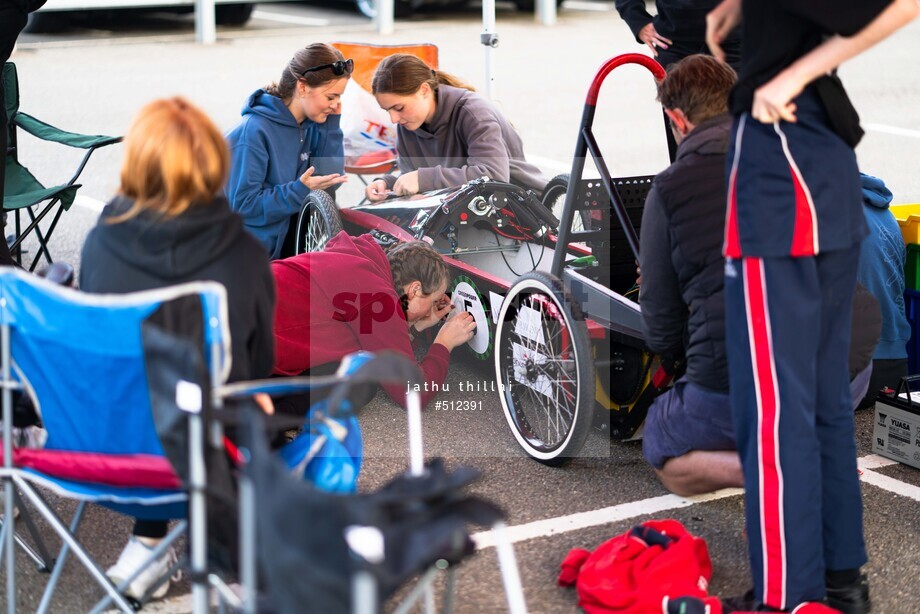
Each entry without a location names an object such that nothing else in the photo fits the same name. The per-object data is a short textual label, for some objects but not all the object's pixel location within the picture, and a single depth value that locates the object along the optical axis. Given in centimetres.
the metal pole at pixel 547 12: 1598
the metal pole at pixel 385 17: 1466
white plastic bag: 685
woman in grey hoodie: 561
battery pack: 419
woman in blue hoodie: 536
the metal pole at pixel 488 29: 652
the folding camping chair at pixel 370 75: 682
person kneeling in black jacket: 347
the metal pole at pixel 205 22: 1402
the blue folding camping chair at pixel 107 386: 253
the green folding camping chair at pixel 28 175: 555
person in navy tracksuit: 291
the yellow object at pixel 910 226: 464
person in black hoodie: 274
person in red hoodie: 441
